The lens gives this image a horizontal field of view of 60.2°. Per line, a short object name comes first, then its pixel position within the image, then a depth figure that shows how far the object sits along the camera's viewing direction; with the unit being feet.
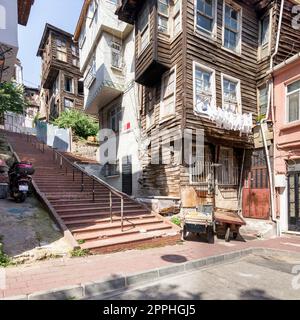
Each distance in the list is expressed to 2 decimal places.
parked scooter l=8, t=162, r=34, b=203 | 29.25
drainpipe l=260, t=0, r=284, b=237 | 35.17
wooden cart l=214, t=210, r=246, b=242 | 28.89
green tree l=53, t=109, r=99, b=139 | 76.95
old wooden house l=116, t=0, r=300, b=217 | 34.81
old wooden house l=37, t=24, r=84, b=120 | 94.07
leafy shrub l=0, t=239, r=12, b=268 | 17.95
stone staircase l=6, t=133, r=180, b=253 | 24.56
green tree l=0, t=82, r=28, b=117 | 64.81
